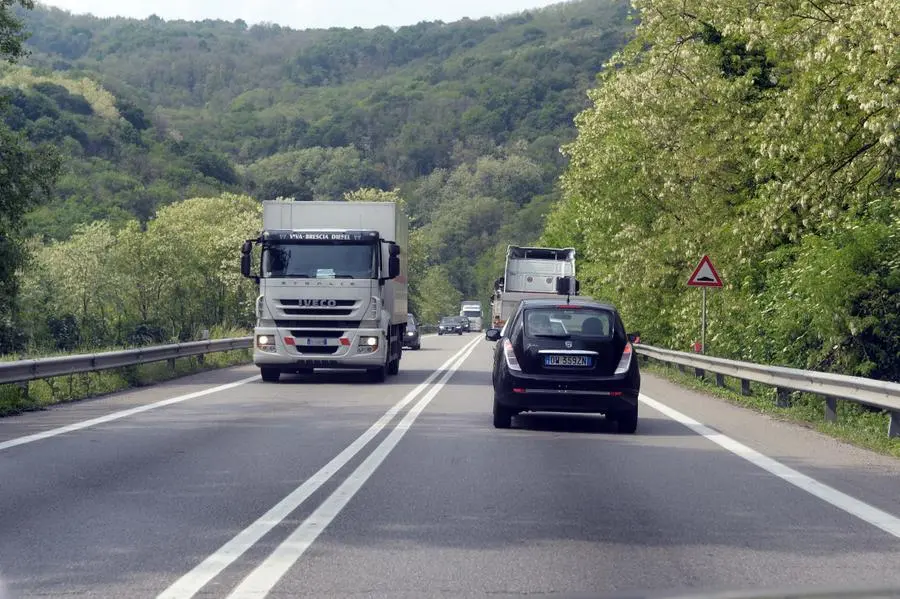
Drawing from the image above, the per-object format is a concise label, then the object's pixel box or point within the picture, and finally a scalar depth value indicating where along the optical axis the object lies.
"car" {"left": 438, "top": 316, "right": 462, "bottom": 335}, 98.62
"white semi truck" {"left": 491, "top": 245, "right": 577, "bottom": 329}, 44.09
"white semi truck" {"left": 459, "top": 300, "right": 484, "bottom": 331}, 132.62
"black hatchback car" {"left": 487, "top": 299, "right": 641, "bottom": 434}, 14.64
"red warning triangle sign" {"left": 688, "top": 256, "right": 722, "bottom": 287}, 25.64
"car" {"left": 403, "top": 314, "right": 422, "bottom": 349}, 50.97
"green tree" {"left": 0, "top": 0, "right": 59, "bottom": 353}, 25.05
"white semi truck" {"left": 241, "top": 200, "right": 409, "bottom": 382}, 23.97
